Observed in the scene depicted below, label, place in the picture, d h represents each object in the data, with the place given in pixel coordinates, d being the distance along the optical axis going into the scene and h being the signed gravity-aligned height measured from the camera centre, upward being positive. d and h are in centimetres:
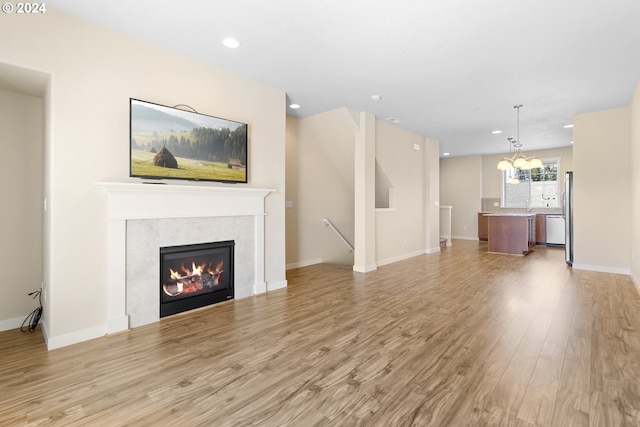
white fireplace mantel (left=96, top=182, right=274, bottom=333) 290 +8
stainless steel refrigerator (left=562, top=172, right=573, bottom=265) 601 -3
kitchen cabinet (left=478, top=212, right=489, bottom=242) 1008 -43
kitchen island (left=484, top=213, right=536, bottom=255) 741 -48
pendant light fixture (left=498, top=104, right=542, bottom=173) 580 +95
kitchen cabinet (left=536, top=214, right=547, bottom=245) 907 -45
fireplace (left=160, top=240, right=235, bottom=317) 329 -69
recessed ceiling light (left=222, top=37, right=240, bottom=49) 309 +171
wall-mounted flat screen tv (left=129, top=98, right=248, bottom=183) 305 +74
